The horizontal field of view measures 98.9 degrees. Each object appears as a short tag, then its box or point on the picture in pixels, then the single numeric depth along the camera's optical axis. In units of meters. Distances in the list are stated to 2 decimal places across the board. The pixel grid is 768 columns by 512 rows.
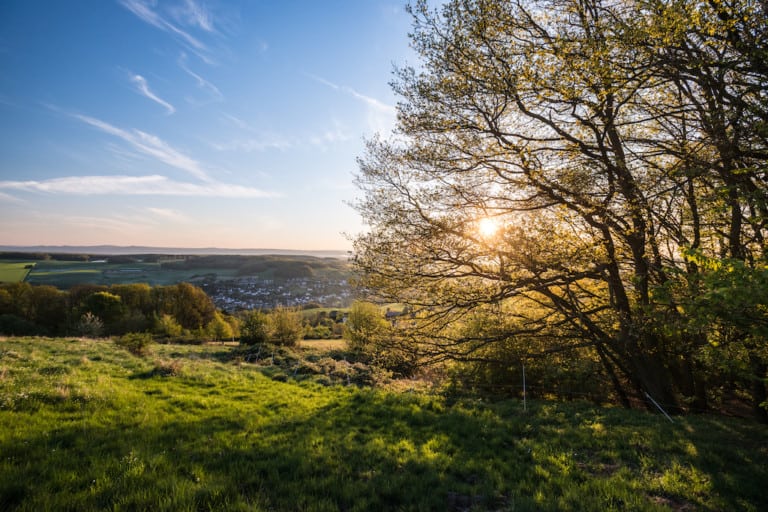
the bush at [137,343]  20.14
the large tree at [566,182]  7.02
